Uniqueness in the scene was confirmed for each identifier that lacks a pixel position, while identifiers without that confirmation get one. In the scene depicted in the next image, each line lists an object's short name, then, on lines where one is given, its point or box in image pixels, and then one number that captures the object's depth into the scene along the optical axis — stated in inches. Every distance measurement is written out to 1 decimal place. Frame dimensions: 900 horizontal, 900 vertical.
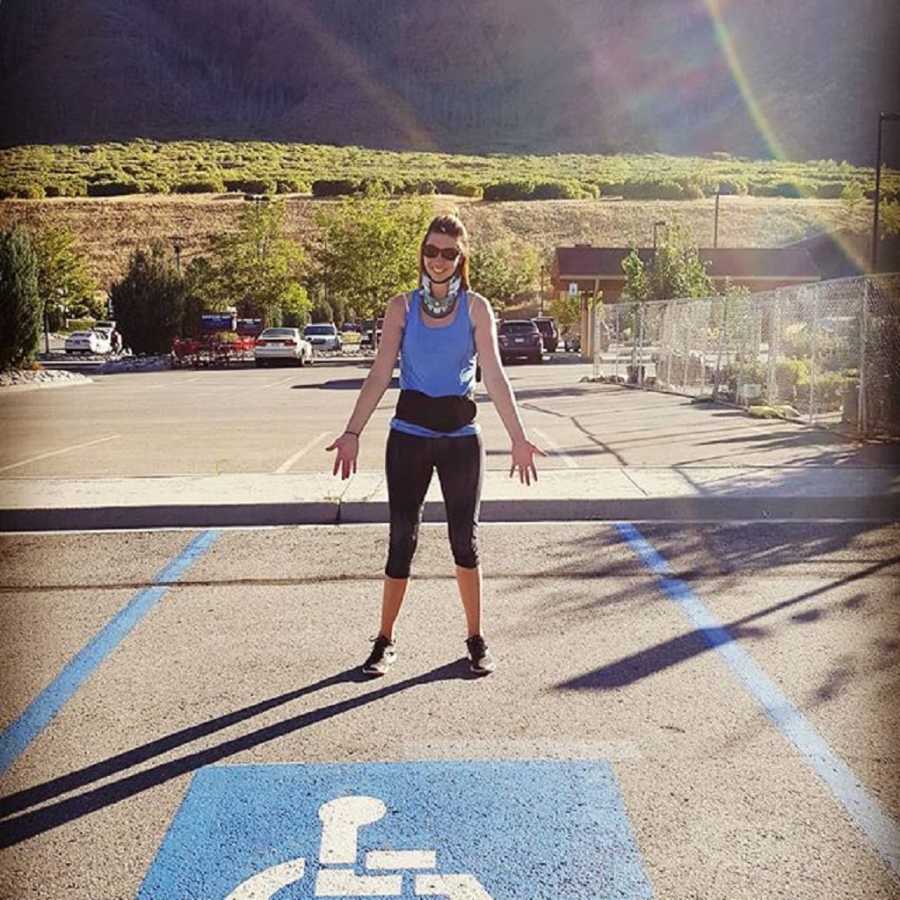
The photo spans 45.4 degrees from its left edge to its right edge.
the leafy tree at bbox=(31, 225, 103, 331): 2151.8
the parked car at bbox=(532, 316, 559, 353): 2015.3
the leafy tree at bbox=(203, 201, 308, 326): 2440.9
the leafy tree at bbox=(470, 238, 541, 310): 3051.2
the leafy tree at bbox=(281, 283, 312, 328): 2503.7
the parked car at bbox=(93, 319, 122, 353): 2033.1
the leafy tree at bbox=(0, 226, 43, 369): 1055.0
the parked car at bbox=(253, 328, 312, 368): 1603.1
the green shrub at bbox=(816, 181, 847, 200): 4845.0
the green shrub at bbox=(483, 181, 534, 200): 4700.3
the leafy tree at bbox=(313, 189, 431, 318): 2143.2
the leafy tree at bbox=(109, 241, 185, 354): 1824.6
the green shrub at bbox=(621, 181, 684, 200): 4825.3
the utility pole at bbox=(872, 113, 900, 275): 1285.7
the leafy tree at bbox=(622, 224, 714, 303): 1151.0
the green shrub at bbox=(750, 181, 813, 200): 4943.4
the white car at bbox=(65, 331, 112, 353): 1998.0
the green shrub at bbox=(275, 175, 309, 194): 4717.0
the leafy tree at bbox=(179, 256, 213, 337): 2018.9
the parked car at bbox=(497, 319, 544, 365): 1583.4
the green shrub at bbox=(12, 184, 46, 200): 4094.5
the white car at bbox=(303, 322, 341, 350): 2098.9
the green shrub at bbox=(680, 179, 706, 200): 4845.0
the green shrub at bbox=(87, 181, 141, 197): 4431.6
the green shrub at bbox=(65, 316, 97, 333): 2874.0
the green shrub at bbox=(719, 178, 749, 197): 5039.4
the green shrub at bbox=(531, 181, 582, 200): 4771.2
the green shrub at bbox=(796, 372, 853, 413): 661.9
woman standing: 182.9
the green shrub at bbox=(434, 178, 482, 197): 4781.0
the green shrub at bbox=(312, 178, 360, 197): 4554.6
